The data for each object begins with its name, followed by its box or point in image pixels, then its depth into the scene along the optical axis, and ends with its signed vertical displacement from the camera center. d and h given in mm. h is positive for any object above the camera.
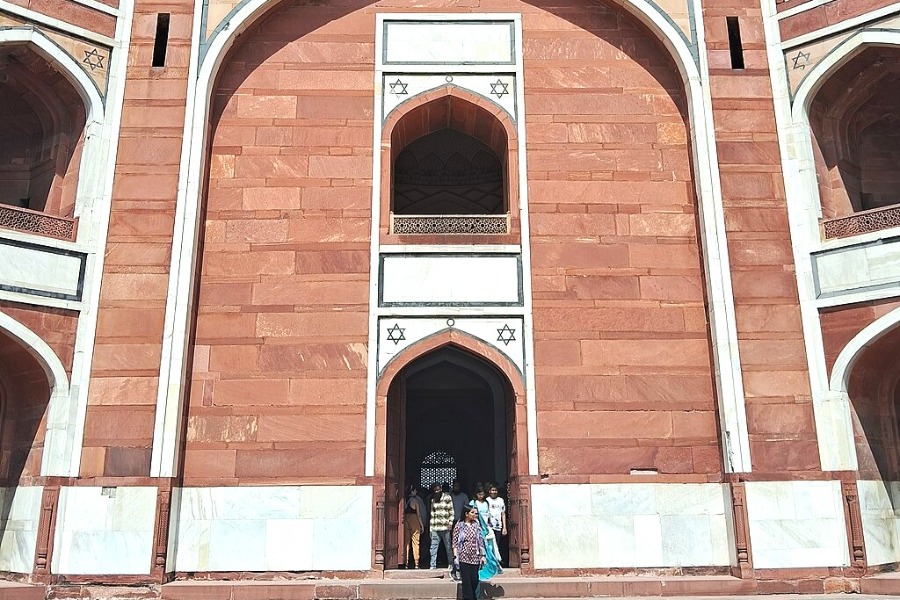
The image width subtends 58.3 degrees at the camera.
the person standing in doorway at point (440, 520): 9641 -1
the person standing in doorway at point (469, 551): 7887 -298
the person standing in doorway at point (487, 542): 8742 -238
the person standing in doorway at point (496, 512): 9445 +87
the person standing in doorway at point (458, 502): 10258 +219
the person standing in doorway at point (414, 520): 10125 +0
